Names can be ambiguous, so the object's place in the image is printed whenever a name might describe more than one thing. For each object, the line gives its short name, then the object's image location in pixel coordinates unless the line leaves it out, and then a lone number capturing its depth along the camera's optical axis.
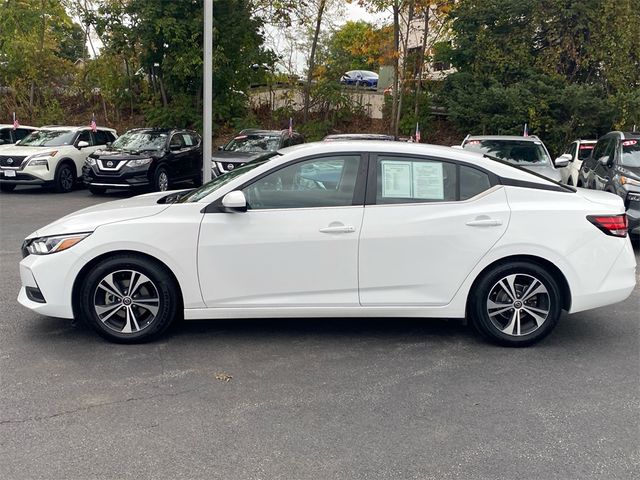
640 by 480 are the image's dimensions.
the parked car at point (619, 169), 8.99
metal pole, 10.91
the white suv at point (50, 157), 15.19
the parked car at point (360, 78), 25.57
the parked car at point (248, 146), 14.03
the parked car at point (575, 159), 14.23
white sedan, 4.88
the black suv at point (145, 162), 14.80
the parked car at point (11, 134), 18.38
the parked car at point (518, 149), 12.39
